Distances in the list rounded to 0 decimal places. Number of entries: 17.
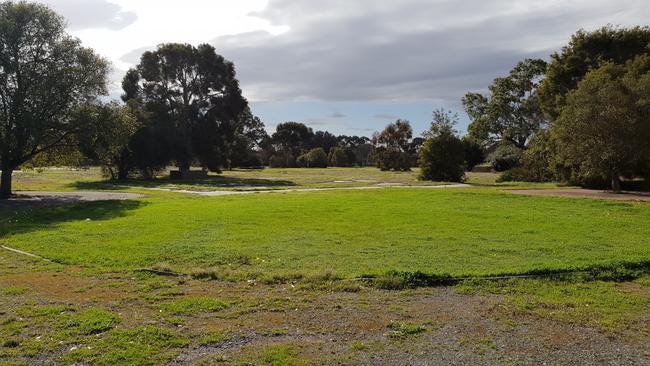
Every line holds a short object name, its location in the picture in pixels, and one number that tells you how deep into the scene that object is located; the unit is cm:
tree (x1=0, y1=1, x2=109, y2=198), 2734
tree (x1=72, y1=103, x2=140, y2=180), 2809
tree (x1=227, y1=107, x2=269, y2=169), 7178
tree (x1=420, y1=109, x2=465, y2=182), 4528
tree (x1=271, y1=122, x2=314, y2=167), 13525
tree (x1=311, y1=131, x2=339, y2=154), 14911
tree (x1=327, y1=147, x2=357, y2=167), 12838
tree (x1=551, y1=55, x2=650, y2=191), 2541
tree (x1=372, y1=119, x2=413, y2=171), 8144
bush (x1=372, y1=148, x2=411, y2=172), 8084
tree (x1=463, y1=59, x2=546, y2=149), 5559
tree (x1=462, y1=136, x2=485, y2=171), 6484
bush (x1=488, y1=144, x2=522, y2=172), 5444
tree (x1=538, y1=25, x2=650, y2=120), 3688
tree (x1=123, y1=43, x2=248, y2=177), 5509
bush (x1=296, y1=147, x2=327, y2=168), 11365
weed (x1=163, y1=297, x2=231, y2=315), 693
